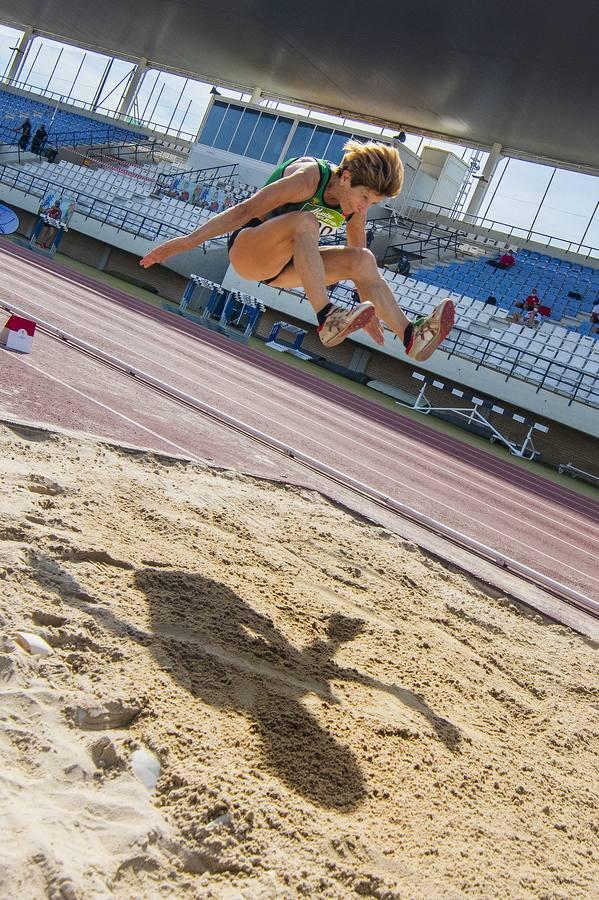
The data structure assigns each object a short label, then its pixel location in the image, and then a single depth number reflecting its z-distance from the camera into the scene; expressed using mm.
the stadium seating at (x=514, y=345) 18219
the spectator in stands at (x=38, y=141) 31453
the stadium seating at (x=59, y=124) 34500
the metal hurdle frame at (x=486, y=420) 17984
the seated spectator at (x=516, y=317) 20955
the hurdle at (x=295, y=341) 21188
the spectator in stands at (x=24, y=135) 31361
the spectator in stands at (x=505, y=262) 24156
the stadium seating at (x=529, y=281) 22188
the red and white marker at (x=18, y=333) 6844
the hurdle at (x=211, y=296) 20870
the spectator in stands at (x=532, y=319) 20719
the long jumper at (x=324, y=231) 3971
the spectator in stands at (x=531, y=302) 21422
